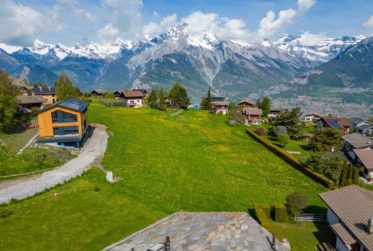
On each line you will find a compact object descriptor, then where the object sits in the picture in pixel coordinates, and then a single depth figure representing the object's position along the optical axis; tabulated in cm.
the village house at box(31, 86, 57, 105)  10419
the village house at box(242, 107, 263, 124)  11615
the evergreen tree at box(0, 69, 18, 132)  5650
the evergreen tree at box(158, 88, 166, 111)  11288
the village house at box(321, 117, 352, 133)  11919
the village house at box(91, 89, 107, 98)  15516
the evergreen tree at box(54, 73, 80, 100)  10025
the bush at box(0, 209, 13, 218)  3123
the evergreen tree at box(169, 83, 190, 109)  11841
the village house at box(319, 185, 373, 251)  2594
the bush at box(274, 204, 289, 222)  3562
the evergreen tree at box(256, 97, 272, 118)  13375
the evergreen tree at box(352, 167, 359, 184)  4556
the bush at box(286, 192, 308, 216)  3538
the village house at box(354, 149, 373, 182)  6226
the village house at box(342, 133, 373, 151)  7988
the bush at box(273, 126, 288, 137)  8706
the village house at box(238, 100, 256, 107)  14332
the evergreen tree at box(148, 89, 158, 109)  11719
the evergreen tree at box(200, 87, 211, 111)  12688
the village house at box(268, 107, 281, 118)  14680
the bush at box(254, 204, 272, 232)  3213
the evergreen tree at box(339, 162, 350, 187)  4591
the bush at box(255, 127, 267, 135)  8594
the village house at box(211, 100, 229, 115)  13188
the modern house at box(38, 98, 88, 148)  5572
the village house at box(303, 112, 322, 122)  15962
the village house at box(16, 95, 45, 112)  8500
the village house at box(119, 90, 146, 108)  12512
